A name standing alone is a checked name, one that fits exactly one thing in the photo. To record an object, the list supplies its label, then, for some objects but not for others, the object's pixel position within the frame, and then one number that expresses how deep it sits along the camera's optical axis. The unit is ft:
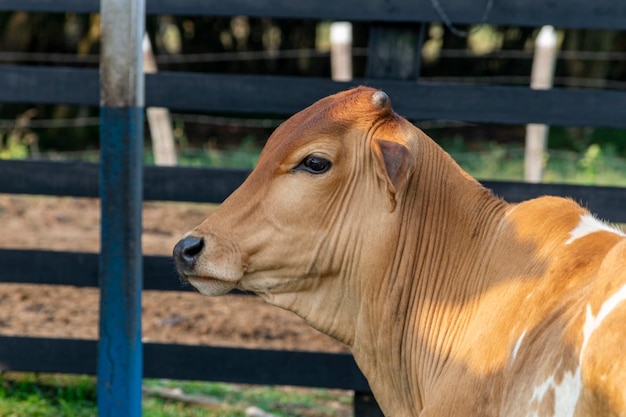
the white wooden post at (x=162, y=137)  60.44
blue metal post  23.50
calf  18.72
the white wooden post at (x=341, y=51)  54.03
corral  27.78
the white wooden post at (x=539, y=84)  56.39
